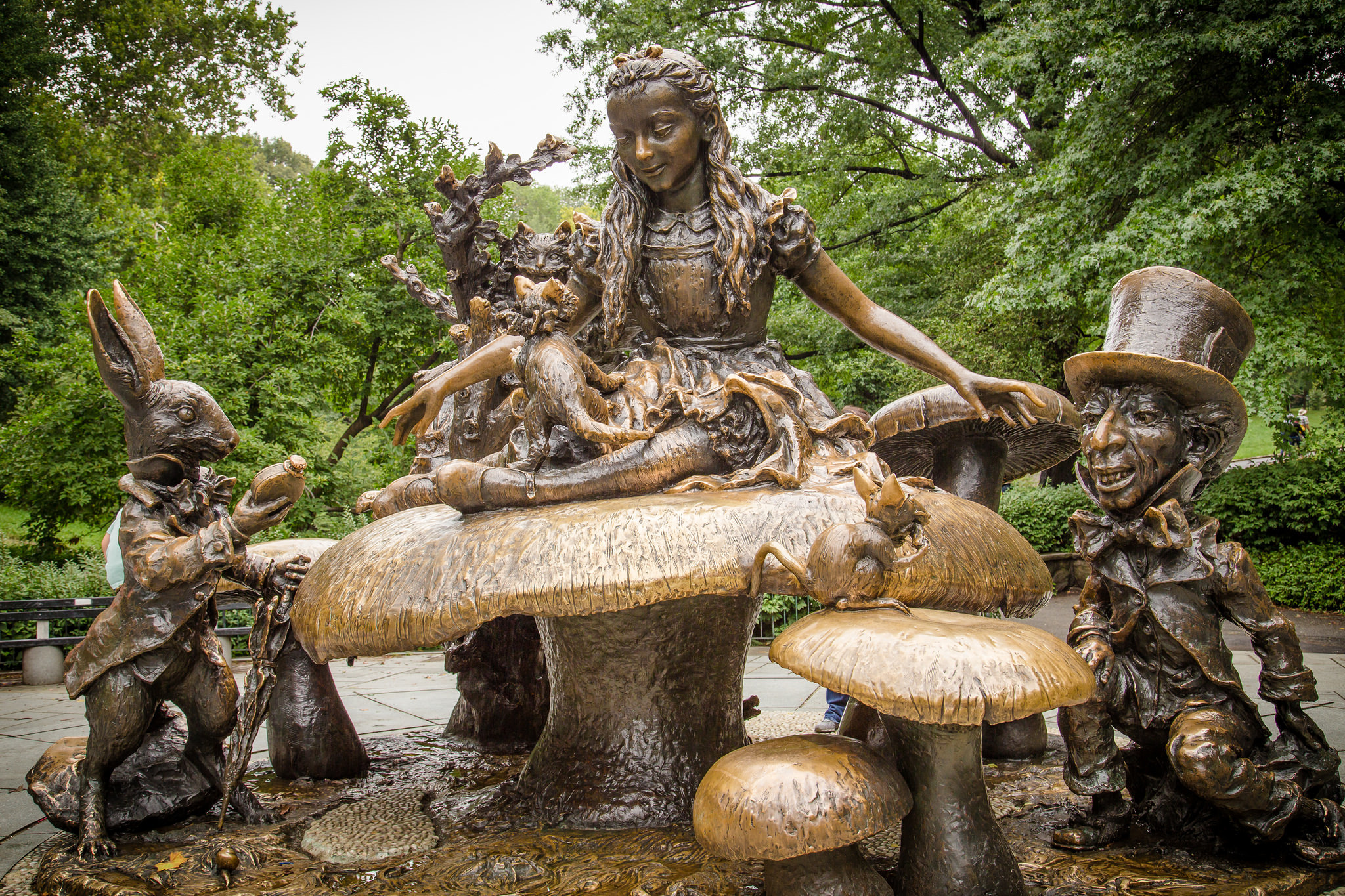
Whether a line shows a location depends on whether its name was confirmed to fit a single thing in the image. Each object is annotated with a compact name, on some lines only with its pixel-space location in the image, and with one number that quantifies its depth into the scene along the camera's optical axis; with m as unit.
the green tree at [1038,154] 8.70
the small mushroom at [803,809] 2.03
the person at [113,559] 6.37
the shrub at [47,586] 9.23
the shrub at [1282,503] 11.32
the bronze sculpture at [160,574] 3.15
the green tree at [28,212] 15.23
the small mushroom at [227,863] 2.83
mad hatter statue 2.71
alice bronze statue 2.84
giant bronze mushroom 2.38
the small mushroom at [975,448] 3.51
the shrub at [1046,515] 13.73
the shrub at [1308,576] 11.16
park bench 8.66
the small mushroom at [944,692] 1.93
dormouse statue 2.28
